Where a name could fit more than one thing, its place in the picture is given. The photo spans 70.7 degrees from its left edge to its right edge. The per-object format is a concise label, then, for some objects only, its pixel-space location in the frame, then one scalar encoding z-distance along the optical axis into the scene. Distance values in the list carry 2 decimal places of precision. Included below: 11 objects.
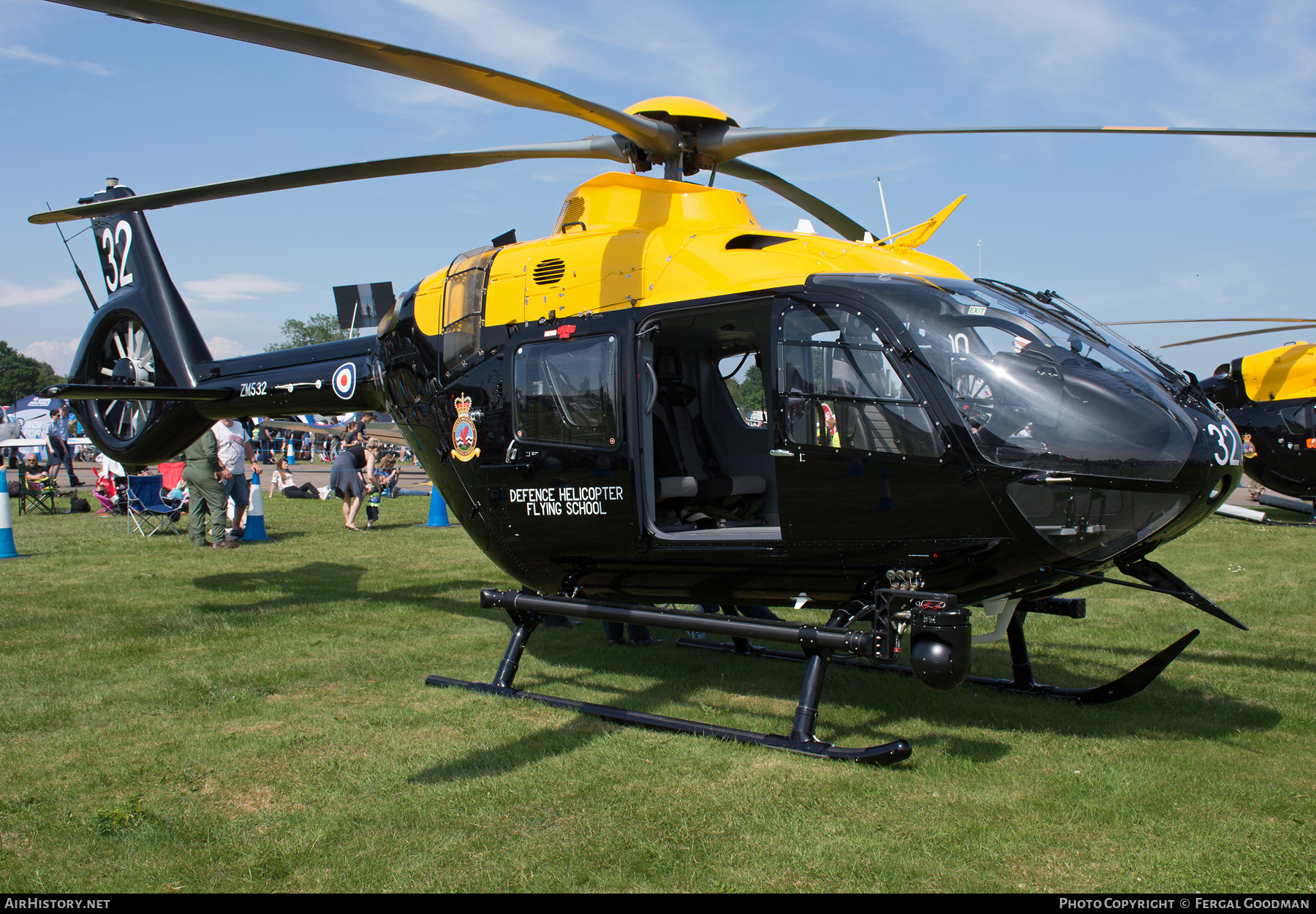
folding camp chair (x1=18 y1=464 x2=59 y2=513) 18.52
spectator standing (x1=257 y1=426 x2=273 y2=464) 42.59
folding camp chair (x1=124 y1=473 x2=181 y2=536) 14.80
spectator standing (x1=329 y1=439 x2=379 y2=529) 15.78
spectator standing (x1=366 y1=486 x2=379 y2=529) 16.28
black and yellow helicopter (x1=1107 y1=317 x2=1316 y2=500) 15.04
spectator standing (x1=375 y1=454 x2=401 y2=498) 23.44
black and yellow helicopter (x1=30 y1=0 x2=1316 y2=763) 4.67
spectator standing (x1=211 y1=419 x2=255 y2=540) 13.89
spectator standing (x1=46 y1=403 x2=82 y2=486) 21.84
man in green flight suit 13.41
